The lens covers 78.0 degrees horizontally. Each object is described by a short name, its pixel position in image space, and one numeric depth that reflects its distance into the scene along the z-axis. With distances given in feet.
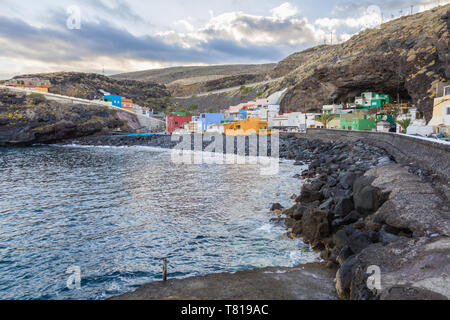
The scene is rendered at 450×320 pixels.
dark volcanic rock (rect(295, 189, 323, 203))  45.19
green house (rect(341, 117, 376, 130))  165.68
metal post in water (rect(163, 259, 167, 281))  23.73
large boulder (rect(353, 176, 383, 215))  31.63
